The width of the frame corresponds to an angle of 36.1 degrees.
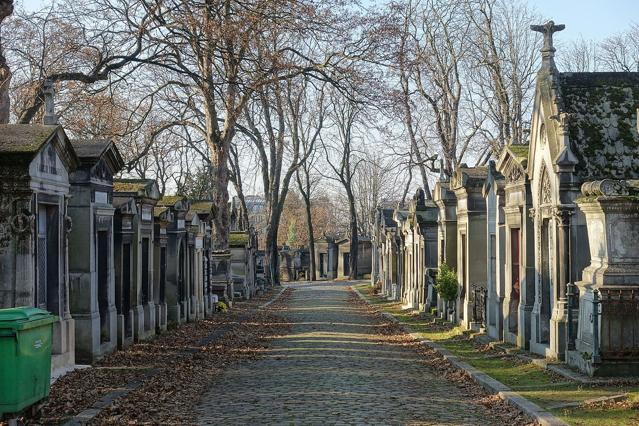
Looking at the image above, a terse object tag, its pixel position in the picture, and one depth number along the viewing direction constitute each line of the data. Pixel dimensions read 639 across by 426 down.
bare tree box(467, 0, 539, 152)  37.81
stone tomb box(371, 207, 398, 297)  42.50
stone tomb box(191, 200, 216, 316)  29.23
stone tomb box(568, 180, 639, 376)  11.98
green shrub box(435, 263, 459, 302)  23.69
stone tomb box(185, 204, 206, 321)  26.47
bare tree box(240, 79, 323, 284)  42.31
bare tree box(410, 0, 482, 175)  38.81
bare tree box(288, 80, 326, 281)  45.59
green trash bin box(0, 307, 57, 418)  8.32
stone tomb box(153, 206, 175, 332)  21.69
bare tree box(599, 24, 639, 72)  38.31
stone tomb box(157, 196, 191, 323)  23.96
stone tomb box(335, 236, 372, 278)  73.62
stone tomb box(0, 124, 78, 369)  12.05
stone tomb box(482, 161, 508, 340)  19.22
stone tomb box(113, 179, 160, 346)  17.84
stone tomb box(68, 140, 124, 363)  15.12
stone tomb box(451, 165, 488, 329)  22.14
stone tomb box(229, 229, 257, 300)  40.22
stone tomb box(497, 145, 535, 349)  17.06
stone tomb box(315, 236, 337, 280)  75.81
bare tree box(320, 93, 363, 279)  55.52
